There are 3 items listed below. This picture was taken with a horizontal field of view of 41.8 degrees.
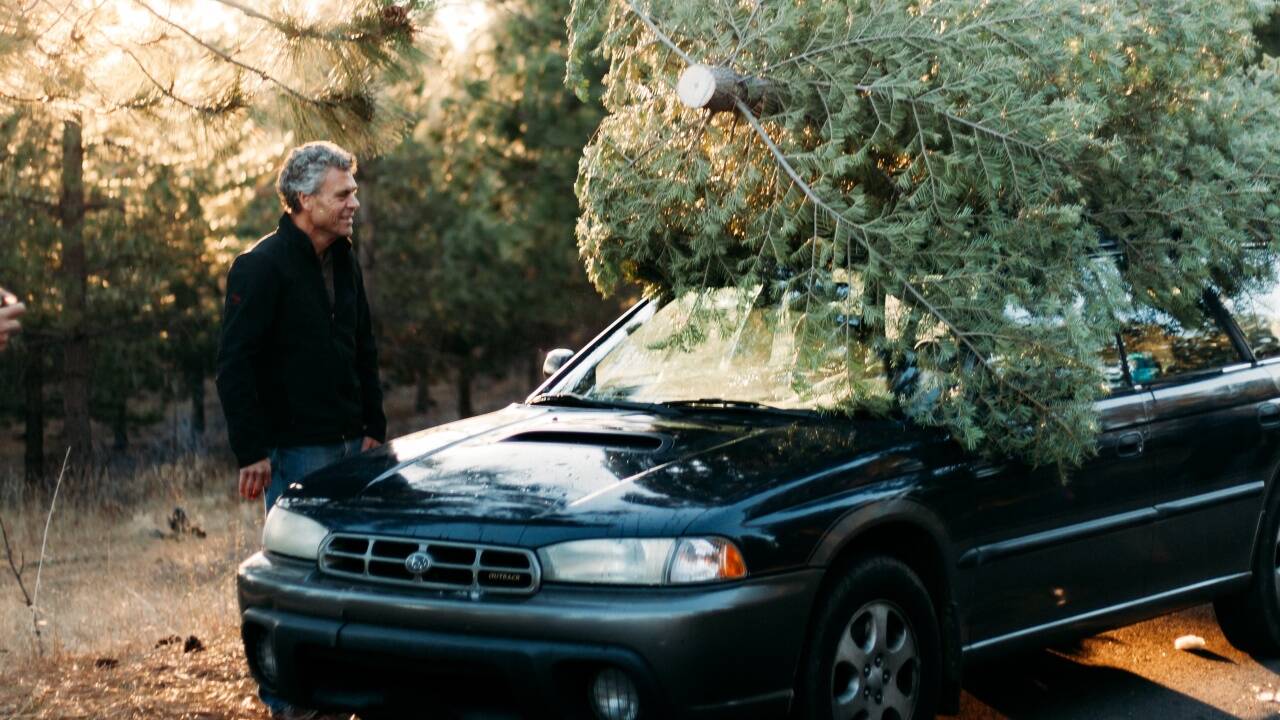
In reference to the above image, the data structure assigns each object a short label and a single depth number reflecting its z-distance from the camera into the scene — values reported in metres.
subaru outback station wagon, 4.25
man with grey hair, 5.70
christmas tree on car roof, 5.17
